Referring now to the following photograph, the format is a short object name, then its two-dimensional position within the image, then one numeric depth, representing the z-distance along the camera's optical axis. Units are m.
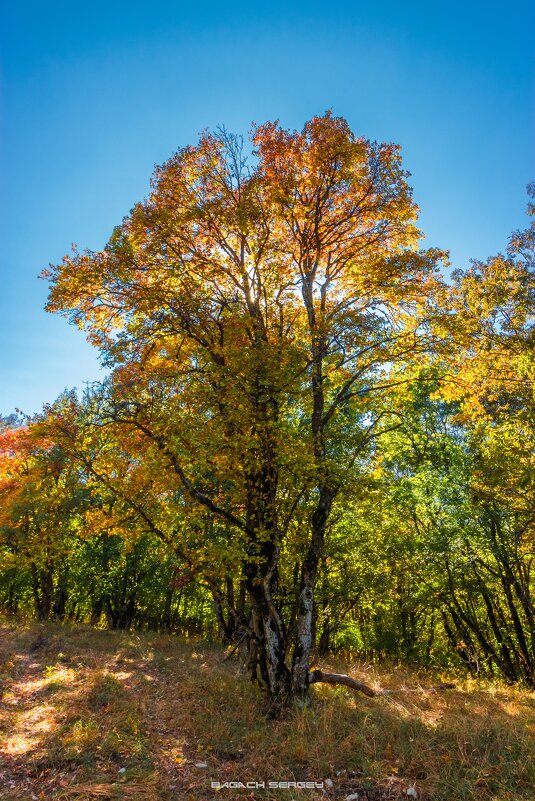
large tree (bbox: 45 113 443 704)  9.06
